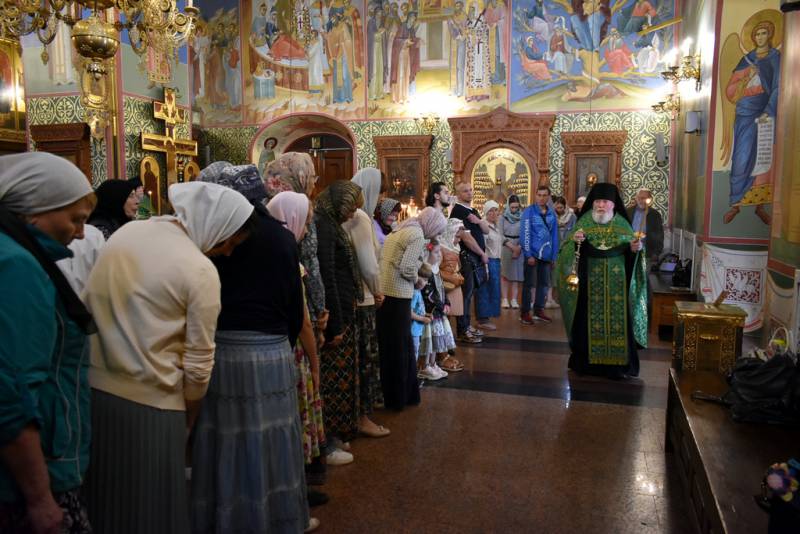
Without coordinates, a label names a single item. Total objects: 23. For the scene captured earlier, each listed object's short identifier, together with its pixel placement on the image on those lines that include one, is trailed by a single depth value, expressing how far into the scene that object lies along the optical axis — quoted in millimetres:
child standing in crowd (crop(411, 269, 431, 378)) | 5293
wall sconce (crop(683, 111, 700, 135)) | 7805
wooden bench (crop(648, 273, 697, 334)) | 7529
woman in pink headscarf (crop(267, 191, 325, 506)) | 2990
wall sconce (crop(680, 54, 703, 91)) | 8273
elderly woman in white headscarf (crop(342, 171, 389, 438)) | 3959
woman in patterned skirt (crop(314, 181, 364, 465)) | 3516
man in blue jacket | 8586
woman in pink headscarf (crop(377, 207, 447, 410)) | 4578
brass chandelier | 4328
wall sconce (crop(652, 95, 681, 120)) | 10656
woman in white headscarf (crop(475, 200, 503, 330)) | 7934
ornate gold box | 3857
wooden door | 14141
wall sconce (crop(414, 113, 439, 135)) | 12312
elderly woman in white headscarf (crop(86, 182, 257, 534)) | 1942
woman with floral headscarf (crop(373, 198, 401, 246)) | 5355
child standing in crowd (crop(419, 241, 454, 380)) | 5559
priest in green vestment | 5758
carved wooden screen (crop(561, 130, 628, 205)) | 11555
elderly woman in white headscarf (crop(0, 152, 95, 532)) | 1401
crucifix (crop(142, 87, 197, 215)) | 9391
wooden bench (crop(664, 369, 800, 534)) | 2129
